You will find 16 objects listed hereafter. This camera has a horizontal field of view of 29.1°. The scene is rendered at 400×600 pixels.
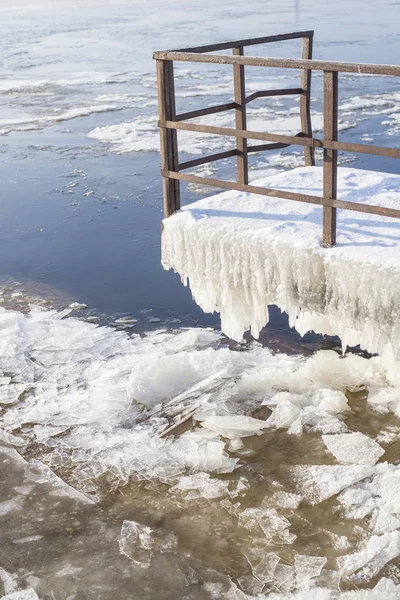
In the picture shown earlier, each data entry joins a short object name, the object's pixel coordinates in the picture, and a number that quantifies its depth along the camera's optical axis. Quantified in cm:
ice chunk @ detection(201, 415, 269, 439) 565
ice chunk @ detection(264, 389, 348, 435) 567
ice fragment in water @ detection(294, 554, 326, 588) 422
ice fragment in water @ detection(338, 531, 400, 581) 428
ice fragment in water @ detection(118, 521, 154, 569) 446
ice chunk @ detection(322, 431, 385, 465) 527
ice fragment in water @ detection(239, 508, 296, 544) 461
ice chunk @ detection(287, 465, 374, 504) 497
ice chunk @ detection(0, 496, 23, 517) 496
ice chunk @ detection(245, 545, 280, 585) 428
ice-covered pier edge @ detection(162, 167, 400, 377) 494
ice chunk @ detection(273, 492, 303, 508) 489
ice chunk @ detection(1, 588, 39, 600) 421
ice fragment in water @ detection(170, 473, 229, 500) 502
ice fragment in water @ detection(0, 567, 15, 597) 429
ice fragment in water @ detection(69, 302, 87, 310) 806
